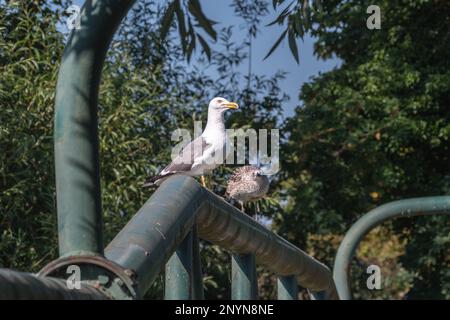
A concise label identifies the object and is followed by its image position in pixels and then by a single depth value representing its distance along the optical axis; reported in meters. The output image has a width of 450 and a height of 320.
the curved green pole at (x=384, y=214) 10.70
